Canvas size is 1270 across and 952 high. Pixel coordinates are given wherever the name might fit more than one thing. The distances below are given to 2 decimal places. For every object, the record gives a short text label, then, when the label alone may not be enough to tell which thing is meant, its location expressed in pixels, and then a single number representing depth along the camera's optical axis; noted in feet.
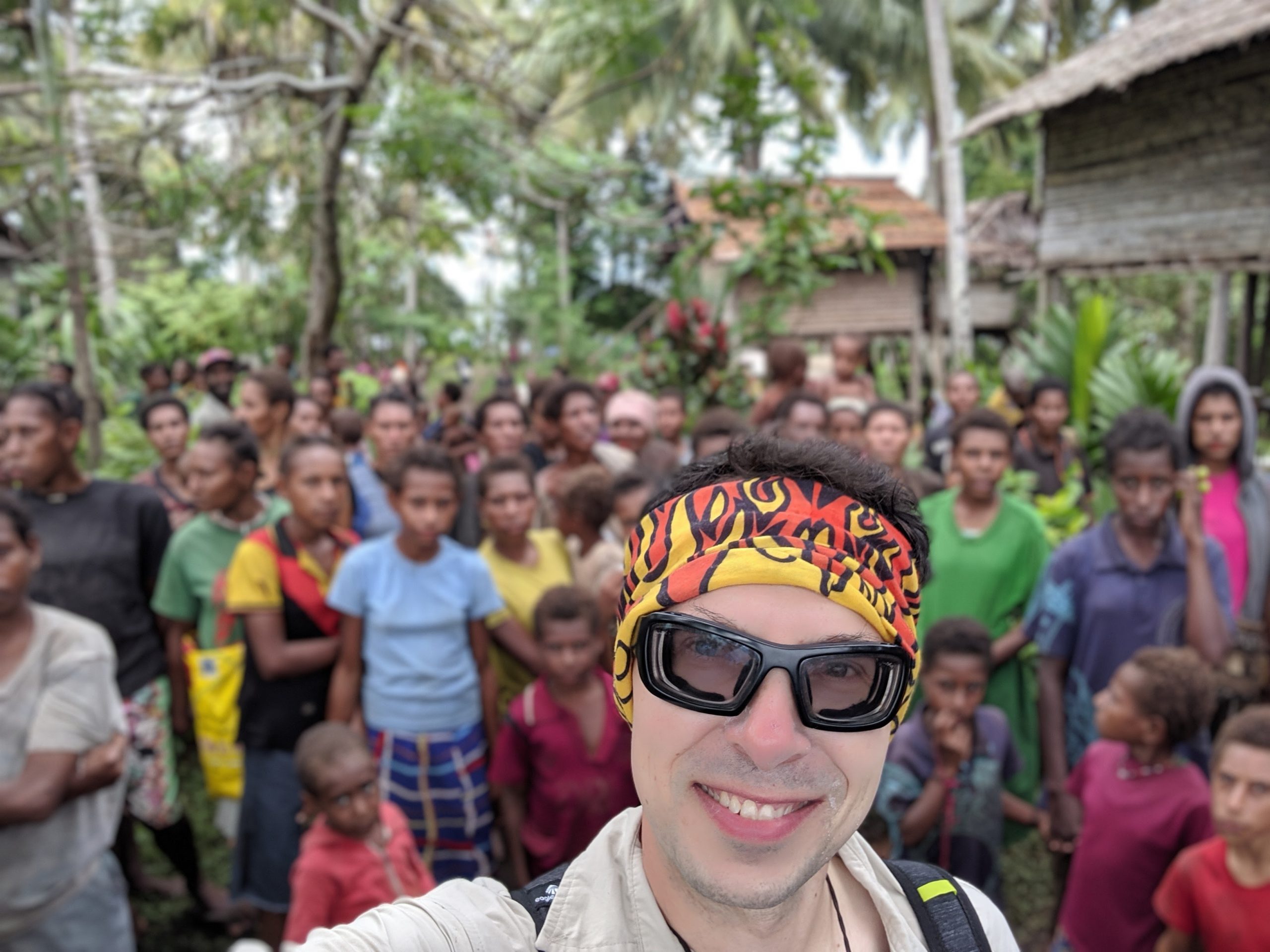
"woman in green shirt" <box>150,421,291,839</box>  10.91
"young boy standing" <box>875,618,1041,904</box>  8.55
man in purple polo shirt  9.71
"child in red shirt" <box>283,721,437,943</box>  7.45
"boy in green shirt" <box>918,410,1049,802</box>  10.79
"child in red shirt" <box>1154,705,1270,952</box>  6.84
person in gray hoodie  11.10
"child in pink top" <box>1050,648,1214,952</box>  7.97
